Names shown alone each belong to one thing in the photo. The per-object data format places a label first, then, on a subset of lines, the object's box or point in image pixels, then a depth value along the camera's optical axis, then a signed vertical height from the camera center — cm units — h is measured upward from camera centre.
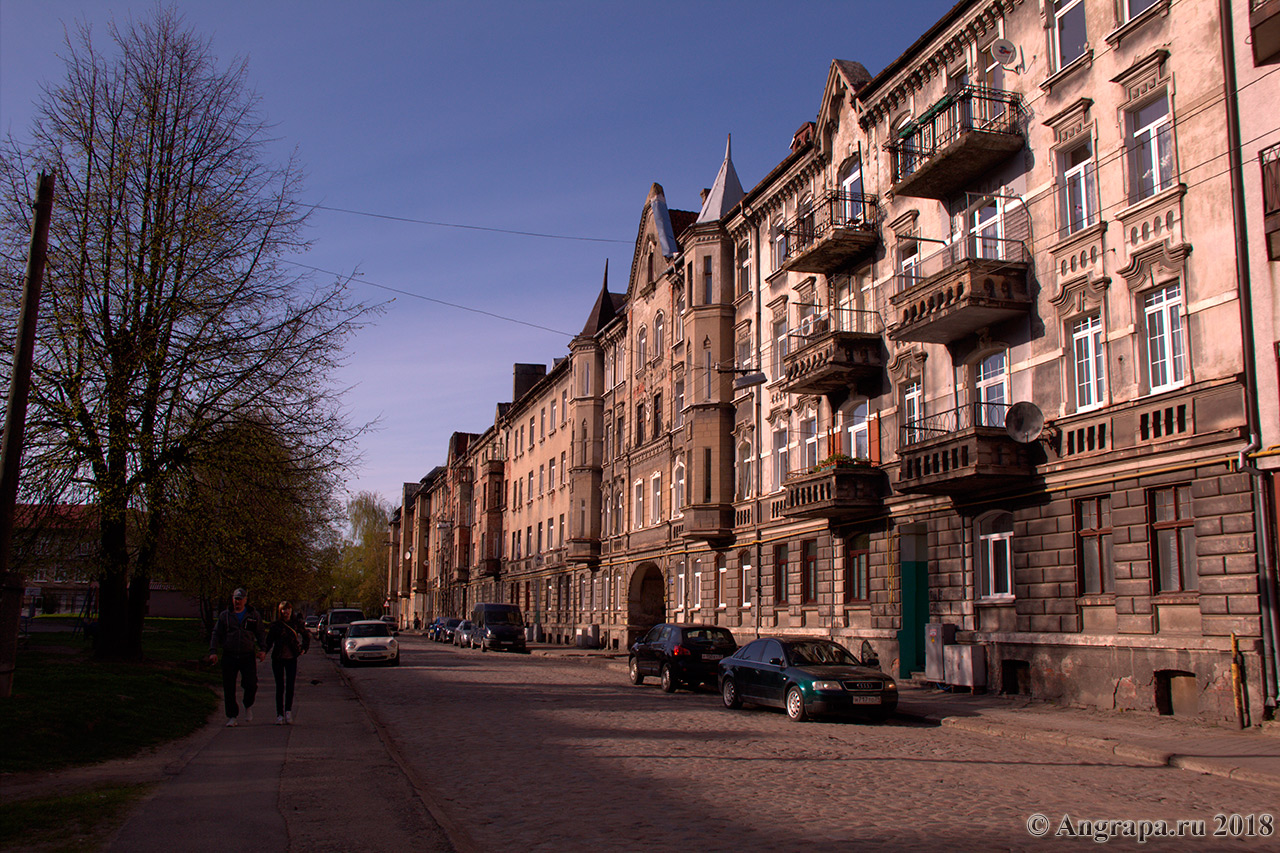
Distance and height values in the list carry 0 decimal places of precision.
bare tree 1869 +478
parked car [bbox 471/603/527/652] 4706 -263
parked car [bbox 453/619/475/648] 5088 -325
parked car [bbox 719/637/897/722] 1677 -188
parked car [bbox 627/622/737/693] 2342 -190
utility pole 1127 +163
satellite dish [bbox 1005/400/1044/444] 1927 +293
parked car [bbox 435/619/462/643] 5991 -358
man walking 1408 -102
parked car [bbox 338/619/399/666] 3322 -247
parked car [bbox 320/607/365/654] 4556 -252
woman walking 1497 -133
